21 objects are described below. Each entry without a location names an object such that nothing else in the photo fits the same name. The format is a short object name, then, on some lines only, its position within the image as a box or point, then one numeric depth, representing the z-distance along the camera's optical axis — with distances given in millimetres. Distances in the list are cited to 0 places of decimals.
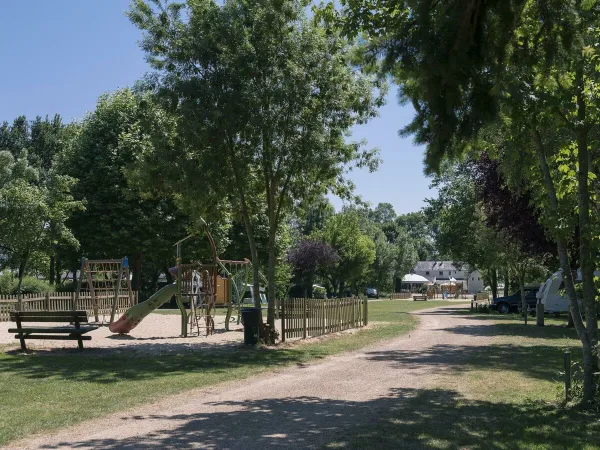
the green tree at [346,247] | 67250
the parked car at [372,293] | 92825
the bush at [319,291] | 71412
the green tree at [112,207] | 39125
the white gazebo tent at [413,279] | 94438
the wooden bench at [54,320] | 16078
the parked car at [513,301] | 40781
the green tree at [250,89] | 16656
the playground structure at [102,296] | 23922
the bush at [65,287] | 41419
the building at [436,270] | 142875
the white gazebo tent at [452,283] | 99119
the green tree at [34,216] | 33781
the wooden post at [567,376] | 9391
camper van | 34156
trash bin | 17547
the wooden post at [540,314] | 27969
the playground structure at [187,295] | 20594
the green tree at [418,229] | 149750
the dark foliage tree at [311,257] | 61500
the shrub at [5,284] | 39188
